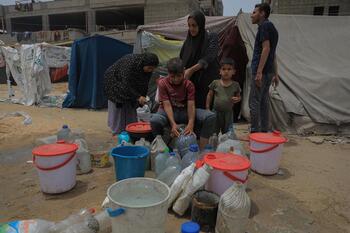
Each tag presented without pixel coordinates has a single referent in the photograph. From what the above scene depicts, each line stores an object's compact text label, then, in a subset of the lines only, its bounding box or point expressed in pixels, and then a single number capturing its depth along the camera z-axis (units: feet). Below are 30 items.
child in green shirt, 11.60
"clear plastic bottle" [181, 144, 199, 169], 8.44
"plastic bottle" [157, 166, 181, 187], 8.08
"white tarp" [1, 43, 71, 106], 26.32
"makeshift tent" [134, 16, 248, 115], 20.06
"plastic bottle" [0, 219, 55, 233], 5.53
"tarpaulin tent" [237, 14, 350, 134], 16.38
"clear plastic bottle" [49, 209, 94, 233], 5.96
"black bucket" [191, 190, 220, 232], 6.86
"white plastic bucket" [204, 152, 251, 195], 7.07
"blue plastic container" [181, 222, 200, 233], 5.28
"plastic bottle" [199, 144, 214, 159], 8.83
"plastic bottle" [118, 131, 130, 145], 10.59
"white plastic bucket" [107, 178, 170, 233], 5.33
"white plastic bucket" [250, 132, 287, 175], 9.85
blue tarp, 24.77
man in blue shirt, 12.04
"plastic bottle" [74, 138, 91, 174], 10.06
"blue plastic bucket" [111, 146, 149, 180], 8.36
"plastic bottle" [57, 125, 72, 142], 11.42
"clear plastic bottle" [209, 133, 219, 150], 10.47
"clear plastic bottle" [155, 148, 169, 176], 8.97
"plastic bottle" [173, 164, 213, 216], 7.15
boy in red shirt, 10.16
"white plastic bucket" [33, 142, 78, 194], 8.13
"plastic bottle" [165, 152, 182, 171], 8.47
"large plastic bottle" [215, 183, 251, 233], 6.29
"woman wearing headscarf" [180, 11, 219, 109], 11.07
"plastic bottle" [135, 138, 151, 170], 9.89
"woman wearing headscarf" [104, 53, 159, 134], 12.31
